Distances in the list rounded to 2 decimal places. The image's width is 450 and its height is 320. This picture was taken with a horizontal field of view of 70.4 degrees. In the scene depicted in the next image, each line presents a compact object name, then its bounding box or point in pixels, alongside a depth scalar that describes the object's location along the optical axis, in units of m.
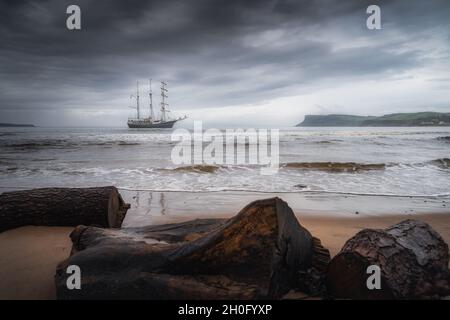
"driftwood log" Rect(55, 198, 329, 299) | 2.57
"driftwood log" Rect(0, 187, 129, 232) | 4.94
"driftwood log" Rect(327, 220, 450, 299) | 2.68
